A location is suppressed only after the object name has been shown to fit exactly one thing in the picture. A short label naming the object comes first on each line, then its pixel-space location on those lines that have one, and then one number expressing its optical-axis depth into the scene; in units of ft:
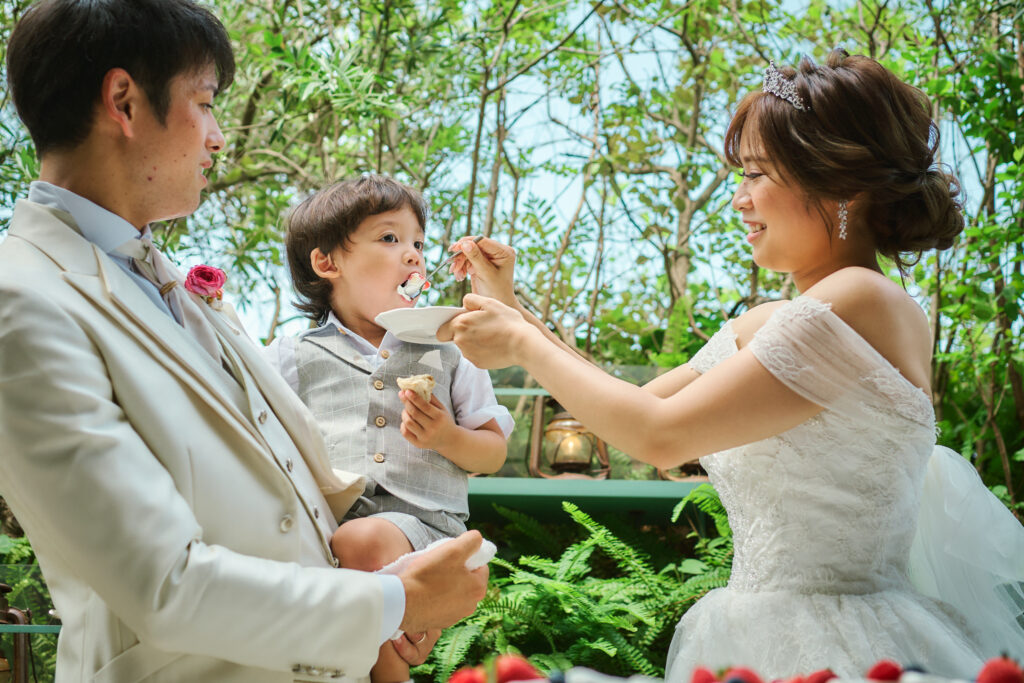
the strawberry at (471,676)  2.94
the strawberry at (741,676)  2.97
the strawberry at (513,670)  3.17
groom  4.25
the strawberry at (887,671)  3.16
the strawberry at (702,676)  3.14
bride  5.59
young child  7.43
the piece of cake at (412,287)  8.14
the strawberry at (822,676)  3.25
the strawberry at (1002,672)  2.89
